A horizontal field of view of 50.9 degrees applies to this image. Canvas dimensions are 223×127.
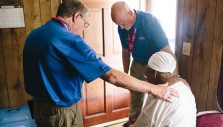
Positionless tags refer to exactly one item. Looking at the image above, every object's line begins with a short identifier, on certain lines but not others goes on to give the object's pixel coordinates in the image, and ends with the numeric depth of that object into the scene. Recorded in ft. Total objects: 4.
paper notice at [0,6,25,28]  7.42
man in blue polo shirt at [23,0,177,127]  4.15
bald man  6.45
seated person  4.15
